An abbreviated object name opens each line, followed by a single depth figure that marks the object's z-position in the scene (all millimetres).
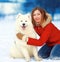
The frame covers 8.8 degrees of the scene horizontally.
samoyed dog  6705
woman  6712
